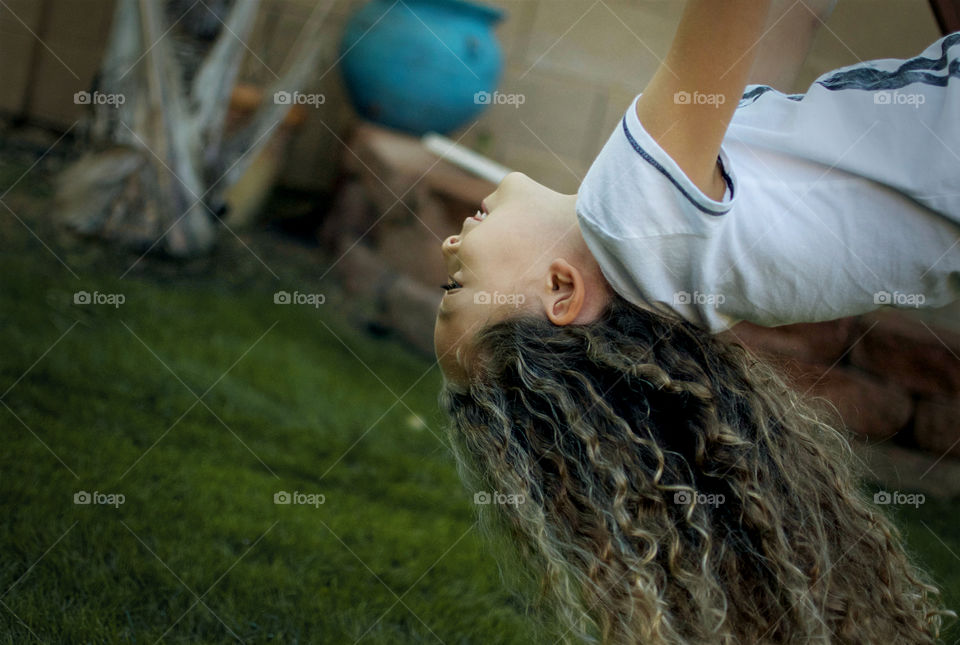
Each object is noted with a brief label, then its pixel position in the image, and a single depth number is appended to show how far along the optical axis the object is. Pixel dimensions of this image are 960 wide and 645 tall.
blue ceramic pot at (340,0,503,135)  4.05
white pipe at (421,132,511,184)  3.37
